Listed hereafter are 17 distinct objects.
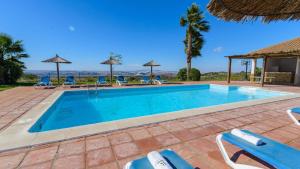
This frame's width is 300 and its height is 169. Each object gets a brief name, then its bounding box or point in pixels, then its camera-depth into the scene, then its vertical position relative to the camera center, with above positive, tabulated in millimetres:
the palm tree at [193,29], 16312 +5057
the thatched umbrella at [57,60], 10203 +1029
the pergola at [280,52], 9938 +1596
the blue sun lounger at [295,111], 3163 -754
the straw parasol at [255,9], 2306 +1066
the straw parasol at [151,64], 12912 +977
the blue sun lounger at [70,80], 11281 -357
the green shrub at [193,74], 16578 +124
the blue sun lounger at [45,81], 10305 -407
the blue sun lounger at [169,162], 1393 -831
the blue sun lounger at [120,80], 12059 -382
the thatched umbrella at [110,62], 11906 +1049
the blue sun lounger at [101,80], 11873 -369
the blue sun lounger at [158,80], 13441 -407
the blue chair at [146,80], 13289 -400
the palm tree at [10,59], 11734 +1321
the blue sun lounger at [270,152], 1378 -786
